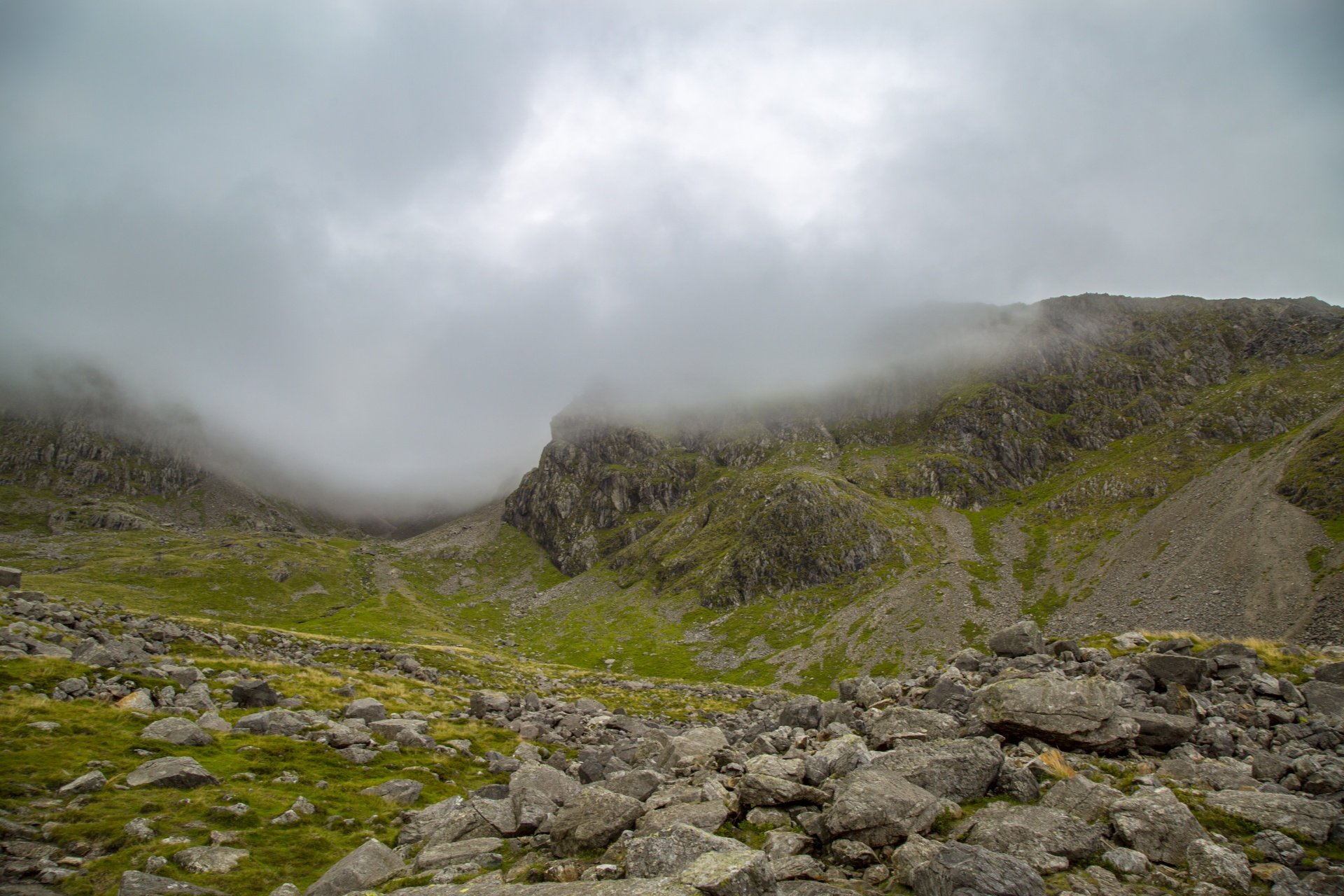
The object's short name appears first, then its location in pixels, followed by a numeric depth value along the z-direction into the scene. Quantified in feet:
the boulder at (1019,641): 102.63
